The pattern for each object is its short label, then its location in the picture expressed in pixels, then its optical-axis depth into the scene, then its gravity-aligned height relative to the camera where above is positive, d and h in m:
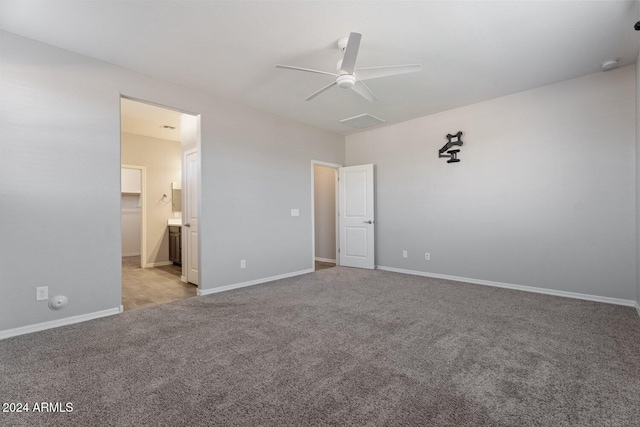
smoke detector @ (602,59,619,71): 3.22 +1.62
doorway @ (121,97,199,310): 4.62 +0.46
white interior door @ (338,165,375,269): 5.69 -0.04
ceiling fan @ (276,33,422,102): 2.65 +1.33
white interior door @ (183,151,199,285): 4.57 -0.02
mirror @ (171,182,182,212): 6.63 +0.47
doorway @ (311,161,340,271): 6.67 +0.02
